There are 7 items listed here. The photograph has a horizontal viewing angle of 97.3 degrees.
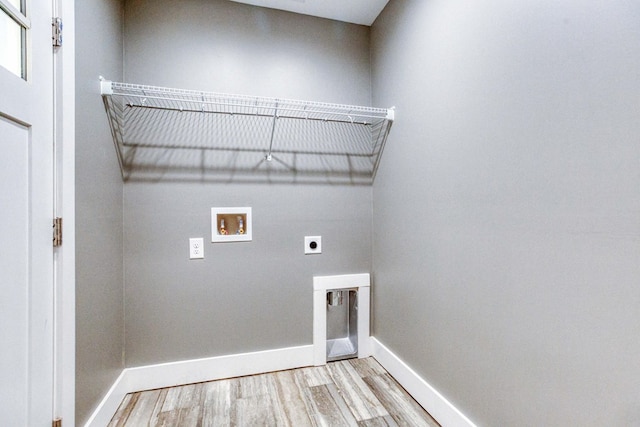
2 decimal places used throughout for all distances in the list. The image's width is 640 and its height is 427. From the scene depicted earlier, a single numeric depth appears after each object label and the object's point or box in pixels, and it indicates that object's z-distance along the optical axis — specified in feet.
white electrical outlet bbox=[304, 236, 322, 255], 6.83
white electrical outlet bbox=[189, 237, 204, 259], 6.08
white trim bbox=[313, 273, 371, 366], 6.81
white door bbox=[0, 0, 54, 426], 2.95
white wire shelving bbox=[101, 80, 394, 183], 5.76
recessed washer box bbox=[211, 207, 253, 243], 6.23
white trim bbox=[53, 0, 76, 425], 3.72
